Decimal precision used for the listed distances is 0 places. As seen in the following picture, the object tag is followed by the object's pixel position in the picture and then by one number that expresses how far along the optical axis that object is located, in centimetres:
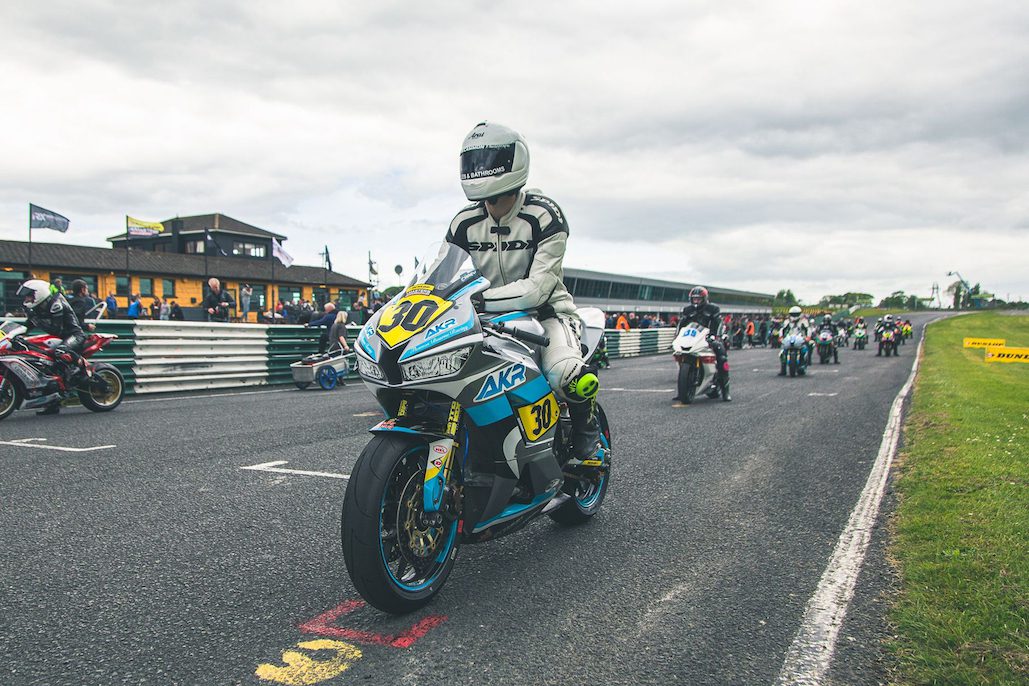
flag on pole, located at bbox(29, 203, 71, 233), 3050
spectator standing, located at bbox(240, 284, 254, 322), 2684
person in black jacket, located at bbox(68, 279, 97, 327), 1216
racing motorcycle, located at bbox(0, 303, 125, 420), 934
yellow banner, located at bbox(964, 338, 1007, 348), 3321
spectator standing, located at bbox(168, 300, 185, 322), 1667
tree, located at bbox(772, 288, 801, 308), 17175
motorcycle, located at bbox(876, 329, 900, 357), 3212
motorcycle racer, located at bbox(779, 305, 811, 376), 1908
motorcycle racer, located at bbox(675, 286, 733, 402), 1234
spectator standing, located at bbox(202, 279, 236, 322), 1532
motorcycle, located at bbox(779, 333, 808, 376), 1869
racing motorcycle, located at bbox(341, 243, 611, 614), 292
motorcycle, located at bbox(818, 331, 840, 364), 2513
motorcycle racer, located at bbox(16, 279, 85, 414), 986
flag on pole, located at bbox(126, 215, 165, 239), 4144
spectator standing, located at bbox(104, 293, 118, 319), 2096
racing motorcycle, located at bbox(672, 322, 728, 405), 1202
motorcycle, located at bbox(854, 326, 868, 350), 4100
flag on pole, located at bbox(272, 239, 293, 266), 3484
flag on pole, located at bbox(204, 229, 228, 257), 5671
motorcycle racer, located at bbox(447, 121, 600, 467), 385
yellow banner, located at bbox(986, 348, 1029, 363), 1666
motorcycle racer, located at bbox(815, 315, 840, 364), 2570
